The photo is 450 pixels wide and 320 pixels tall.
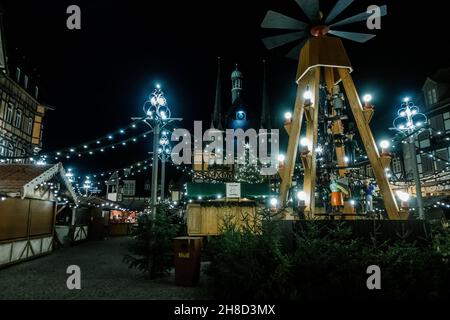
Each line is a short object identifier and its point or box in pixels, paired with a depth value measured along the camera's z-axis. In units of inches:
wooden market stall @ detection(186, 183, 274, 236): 611.5
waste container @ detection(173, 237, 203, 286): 326.2
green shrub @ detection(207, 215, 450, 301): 226.5
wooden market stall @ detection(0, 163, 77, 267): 441.4
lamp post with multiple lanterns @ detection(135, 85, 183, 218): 412.6
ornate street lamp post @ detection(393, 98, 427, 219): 396.5
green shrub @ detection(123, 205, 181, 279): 365.4
